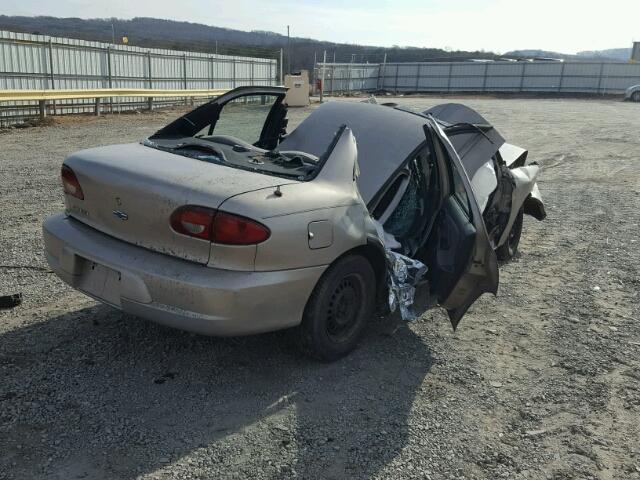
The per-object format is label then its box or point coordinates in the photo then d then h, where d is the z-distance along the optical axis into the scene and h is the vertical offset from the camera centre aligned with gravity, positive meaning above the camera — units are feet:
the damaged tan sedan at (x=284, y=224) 9.96 -2.96
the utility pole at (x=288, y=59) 102.73 +0.93
